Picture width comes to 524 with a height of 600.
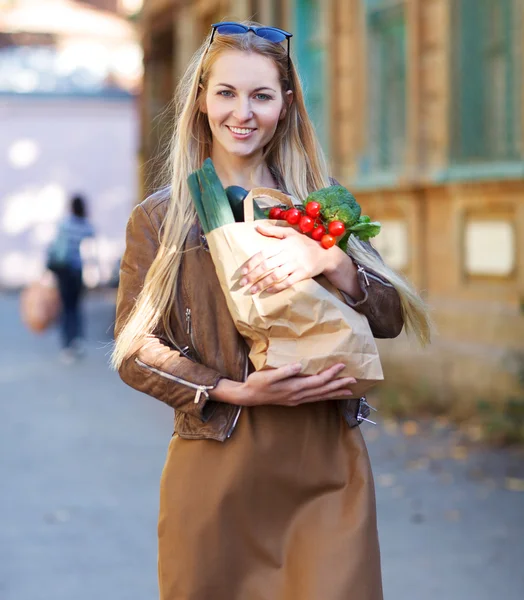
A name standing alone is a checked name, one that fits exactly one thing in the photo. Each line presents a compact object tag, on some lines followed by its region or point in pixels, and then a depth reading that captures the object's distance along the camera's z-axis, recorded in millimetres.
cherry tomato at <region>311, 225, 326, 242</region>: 2848
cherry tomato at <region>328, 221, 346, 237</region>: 2854
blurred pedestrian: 15242
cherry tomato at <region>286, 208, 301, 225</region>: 2822
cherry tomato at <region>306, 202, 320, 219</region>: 2834
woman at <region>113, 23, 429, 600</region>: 2891
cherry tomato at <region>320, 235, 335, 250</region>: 2838
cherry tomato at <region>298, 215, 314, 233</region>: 2824
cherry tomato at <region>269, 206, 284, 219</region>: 2828
